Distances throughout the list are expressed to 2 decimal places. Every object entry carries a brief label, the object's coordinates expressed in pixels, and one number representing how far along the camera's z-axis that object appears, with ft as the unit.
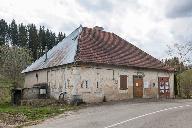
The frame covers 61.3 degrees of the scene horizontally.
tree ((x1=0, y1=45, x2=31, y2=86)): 79.14
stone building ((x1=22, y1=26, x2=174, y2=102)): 40.62
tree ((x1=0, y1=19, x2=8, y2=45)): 151.47
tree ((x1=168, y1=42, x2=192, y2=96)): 55.85
